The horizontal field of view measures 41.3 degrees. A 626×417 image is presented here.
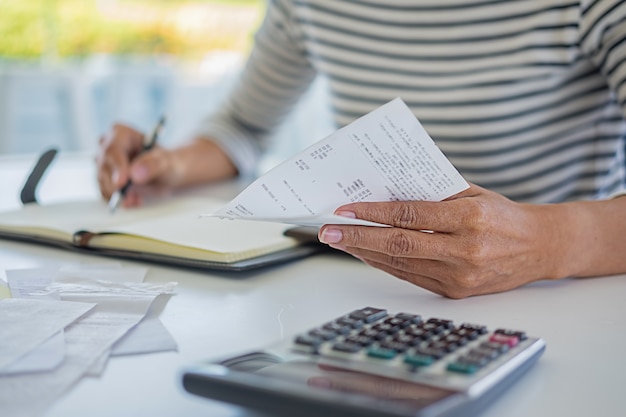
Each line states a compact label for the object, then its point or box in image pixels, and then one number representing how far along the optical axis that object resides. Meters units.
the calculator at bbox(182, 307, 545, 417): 0.43
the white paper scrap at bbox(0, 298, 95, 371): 0.55
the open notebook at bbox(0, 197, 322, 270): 0.85
